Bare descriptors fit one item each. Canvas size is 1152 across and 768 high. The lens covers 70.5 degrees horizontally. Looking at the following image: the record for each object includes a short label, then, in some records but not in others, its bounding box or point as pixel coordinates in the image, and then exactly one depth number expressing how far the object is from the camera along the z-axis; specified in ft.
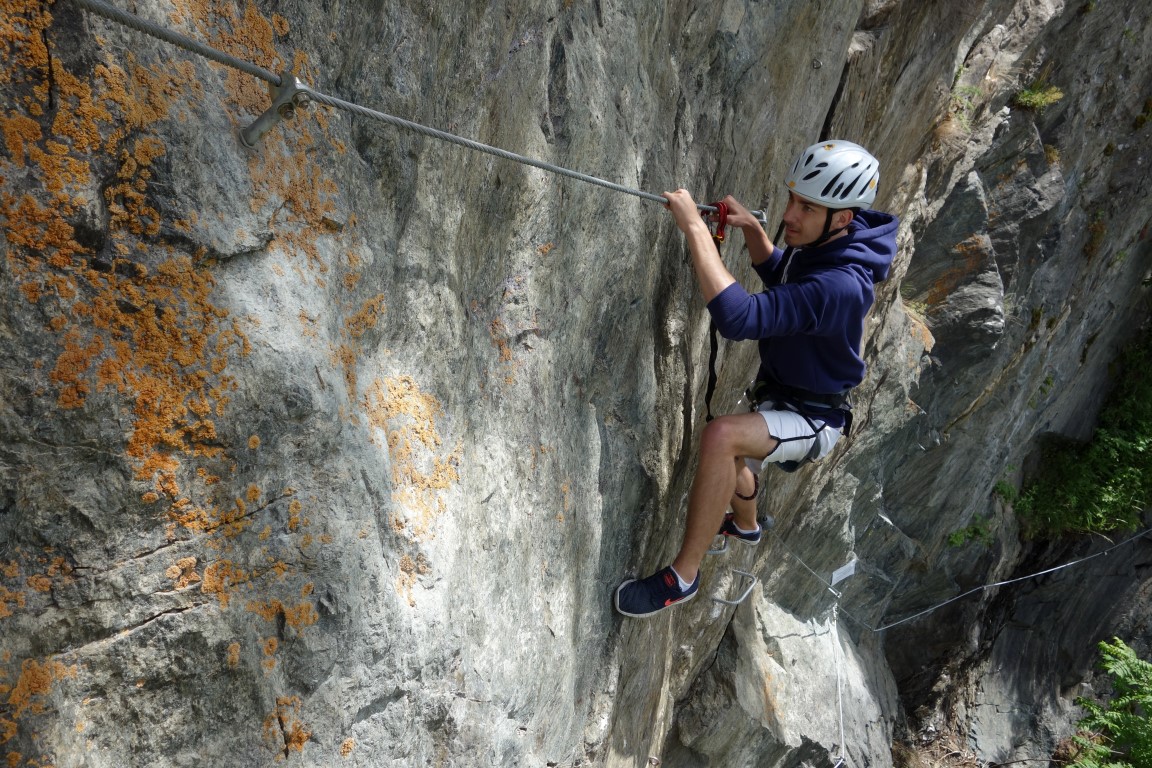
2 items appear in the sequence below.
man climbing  14.14
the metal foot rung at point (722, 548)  17.92
